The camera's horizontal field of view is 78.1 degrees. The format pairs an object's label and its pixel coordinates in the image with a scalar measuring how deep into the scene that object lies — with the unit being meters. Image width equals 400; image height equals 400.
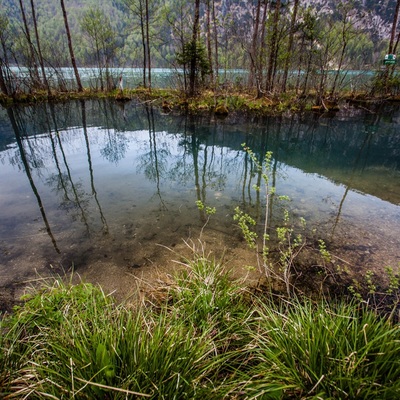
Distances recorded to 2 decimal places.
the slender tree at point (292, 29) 17.45
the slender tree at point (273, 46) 15.77
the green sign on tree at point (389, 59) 16.04
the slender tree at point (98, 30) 23.59
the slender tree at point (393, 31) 20.09
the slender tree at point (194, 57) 15.68
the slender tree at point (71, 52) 20.12
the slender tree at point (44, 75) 18.81
